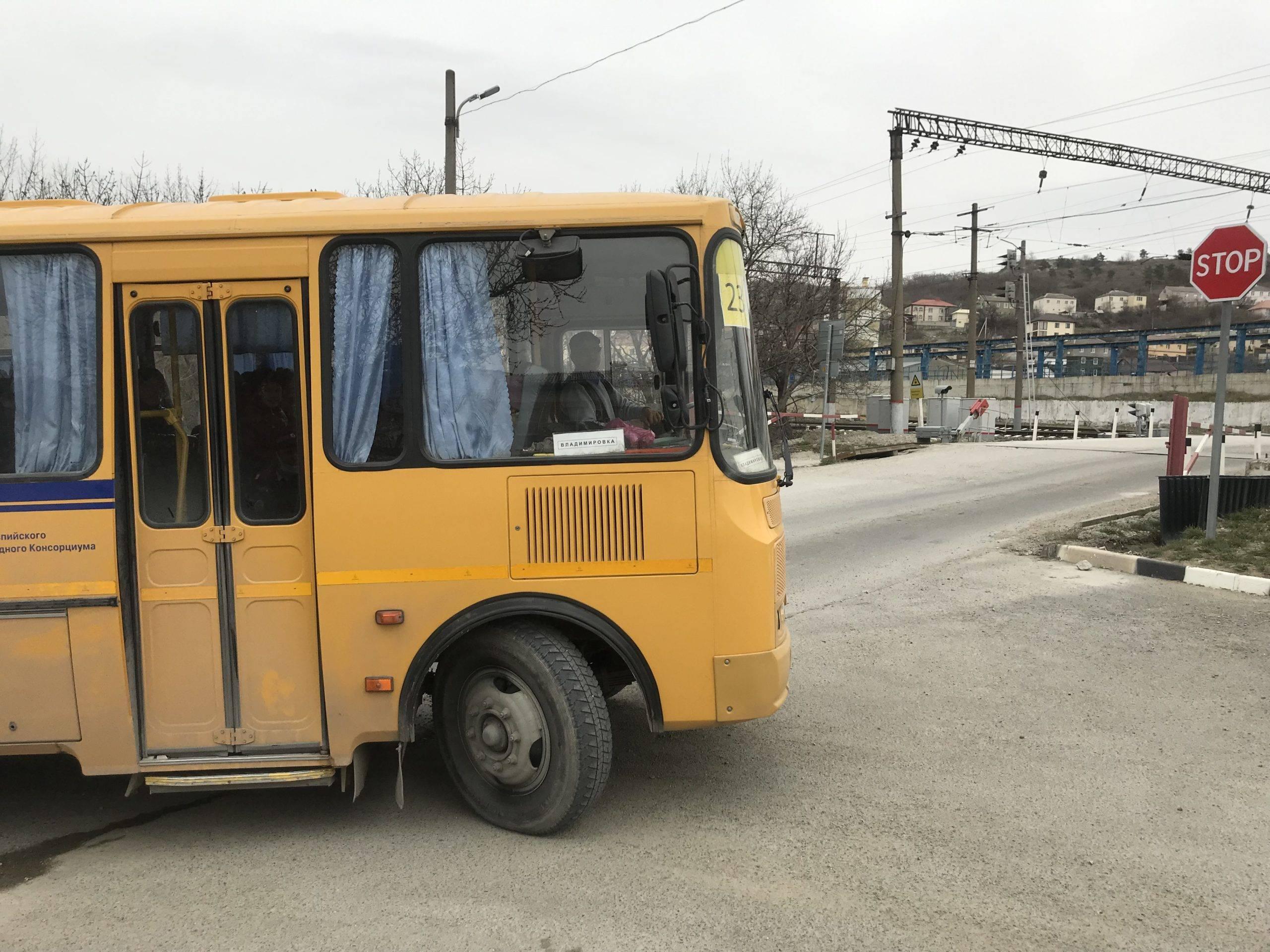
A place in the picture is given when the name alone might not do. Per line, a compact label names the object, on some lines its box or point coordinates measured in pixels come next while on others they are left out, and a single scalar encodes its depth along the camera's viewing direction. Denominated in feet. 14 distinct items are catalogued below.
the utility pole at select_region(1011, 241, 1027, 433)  121.19
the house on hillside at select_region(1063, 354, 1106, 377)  204.33
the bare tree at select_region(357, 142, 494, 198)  82.79
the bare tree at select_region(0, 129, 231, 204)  70.13
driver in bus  13.38
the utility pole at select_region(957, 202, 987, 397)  127.44
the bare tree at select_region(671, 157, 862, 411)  113.80
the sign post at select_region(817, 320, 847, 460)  71.51
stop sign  29.53
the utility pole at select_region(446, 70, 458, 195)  56.24
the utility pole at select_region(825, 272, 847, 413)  122.42
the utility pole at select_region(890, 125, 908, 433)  89.20
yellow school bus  13.19
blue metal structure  178.81
